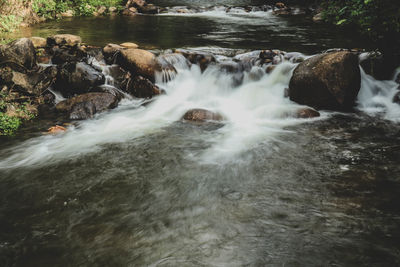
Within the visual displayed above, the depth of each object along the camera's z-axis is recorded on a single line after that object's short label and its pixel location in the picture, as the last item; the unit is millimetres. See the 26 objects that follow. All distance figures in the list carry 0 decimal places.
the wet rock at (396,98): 7247
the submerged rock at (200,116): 6961
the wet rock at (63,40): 9305
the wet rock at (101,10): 19750
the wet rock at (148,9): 21312
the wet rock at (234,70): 8531
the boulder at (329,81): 6848
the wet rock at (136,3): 22188
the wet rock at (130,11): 20784
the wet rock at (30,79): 7355
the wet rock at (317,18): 16291
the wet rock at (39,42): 9281
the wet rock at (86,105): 7129
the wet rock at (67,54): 8477
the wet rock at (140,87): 8273
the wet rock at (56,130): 6324
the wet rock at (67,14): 17667
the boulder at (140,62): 8250
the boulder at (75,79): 7781
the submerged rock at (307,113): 6832
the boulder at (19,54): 7508
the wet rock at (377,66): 7715
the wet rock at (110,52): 8844
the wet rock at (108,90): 7863
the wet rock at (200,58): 8998
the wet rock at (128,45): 9672
